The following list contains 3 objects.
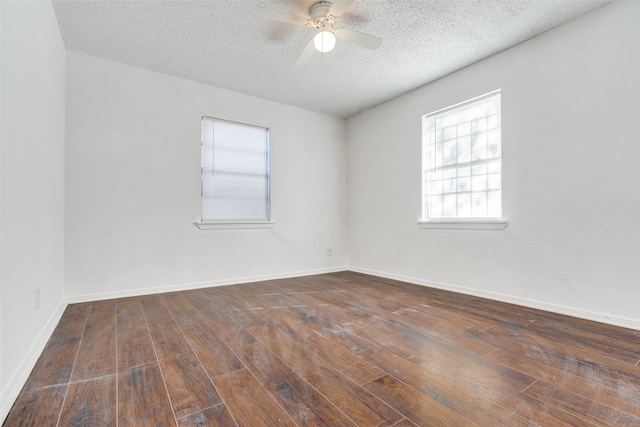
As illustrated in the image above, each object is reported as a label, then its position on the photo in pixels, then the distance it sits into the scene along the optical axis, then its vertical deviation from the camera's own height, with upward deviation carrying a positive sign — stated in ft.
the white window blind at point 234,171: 12.51 +1.88
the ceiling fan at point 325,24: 7.34 +4.93
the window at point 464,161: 10.39 +1.98
